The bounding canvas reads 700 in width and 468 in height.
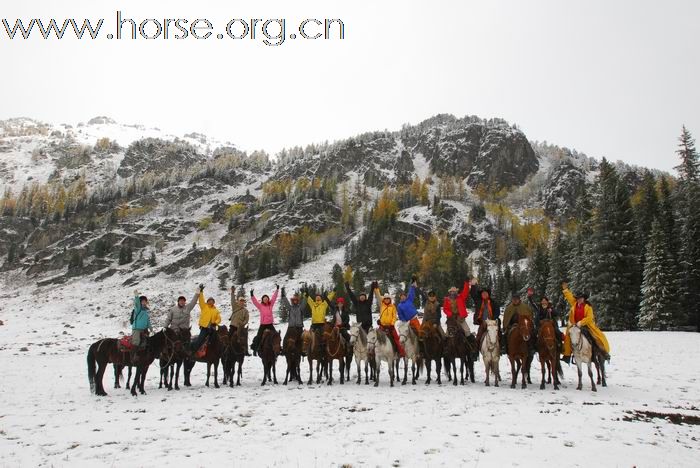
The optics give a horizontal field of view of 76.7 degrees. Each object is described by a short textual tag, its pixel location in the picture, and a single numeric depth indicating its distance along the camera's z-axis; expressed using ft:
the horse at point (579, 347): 48.93
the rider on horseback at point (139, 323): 51.16
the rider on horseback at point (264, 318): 56.03
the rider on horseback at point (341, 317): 57.16
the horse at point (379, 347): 52.97
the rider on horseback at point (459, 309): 53.83
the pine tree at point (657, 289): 119.34
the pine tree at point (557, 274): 180.45
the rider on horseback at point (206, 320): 54.34
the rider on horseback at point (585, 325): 50.21
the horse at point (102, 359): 49.11
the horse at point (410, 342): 53.88
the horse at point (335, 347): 53.88
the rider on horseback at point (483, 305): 54.24
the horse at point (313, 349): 54.44
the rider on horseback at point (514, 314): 50.07
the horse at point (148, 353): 50.19
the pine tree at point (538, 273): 219.41
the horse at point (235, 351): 55.31
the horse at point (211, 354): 53.98
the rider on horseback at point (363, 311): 56.95
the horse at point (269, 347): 54.95
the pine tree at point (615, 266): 132.67
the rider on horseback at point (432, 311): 54.29
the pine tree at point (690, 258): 123.75
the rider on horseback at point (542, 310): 53.88
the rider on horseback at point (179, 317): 54.70
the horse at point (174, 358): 52.49
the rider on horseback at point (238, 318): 56.80
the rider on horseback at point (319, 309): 57.00
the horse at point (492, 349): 49.88
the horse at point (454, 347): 52.21
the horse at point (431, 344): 53.01
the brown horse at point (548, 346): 48.06
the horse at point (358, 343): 54.24
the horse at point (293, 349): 54.39
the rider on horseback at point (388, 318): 54.60
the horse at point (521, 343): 48.25
